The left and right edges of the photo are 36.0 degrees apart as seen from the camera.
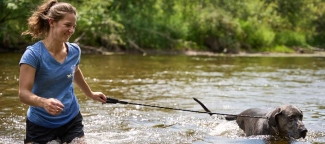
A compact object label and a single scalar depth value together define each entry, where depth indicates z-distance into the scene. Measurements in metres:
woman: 5.05
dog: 7.64
